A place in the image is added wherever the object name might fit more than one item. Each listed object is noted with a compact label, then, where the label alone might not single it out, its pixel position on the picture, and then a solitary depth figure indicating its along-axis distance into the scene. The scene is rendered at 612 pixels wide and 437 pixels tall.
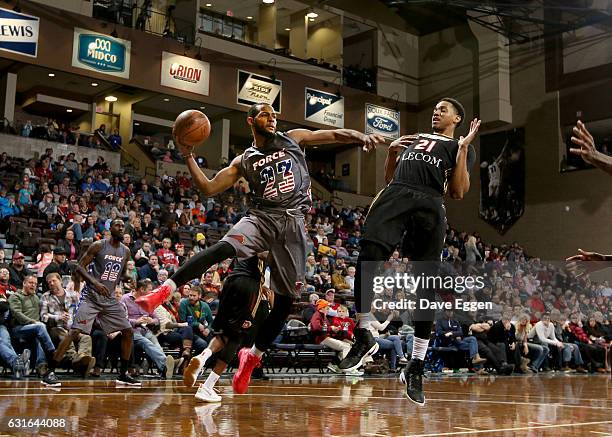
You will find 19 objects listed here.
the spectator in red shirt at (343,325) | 11.86
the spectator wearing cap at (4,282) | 9.31
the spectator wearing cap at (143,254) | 12.23
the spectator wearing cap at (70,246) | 12.13
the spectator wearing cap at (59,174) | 15.82
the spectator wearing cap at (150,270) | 11.68
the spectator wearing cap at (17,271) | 10.08
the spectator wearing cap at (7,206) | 13.30
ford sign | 26.61
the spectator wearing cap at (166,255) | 12.66
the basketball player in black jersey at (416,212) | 4.98
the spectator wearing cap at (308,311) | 12.06
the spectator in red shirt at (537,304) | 17.42
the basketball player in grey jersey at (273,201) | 5.25
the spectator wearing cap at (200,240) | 14.54
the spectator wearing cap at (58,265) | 10.52
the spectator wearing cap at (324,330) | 11.54
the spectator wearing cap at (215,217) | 16.92
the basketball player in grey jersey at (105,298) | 8.06
